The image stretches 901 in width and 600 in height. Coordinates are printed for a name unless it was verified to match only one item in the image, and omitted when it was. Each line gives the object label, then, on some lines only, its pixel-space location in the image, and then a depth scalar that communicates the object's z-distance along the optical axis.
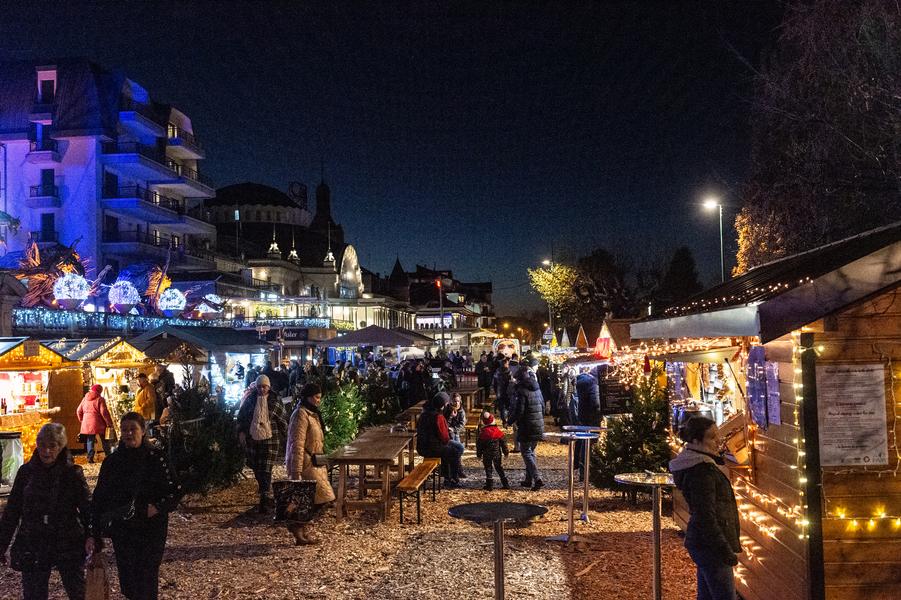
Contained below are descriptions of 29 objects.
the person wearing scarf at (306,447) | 8.59
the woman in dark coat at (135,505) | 5.36
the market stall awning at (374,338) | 21.44
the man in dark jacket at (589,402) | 13.38
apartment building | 37.75
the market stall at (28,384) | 13.50
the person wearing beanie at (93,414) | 14.72
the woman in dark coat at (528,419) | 12.02
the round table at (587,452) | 9.12
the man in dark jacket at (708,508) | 5.05
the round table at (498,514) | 5.03
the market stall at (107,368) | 15.76
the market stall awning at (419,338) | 22.76
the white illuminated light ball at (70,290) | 25.31
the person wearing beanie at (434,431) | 11.83
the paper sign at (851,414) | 5.30
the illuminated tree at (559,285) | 46.31
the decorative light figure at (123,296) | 30.72
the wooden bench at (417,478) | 9.71
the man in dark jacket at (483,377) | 27.70
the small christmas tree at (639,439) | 10.31
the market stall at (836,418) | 5.00
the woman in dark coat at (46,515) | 5.30
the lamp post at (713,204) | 23.33
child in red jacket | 11.94
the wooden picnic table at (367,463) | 9.60
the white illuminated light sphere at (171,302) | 34.22
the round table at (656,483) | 6.02
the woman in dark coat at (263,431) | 10.16
